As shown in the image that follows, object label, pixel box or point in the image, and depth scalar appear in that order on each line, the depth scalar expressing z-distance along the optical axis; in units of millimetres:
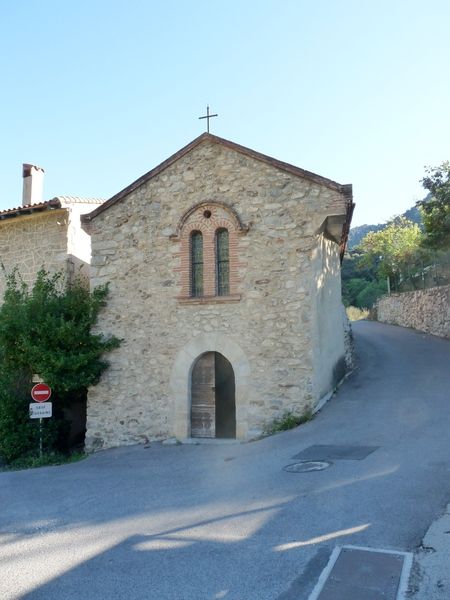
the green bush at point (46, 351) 10344
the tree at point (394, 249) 28203
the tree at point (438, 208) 16203
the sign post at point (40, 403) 10180
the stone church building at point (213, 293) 9602
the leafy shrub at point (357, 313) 32925
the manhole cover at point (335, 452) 7301
